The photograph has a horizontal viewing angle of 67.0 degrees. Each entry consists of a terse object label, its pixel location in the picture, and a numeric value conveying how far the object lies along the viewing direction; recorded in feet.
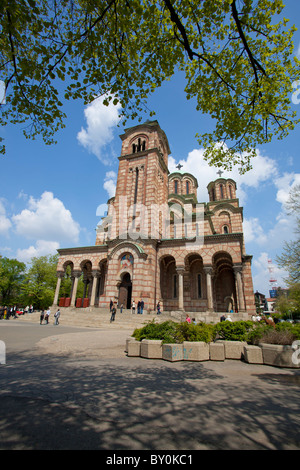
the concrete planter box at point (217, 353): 22.72
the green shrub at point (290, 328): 23.54
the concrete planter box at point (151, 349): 23.00
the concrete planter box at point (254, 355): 21.80
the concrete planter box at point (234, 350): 23.71
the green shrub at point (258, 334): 25.07
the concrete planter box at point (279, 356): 21.06
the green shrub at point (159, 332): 23.99
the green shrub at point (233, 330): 25.85
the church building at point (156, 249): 71.05
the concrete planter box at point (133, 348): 23.81
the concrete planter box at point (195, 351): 22.41
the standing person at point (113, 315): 58.11
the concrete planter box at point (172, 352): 21.93
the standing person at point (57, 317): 59.62
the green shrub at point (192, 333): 24.09
